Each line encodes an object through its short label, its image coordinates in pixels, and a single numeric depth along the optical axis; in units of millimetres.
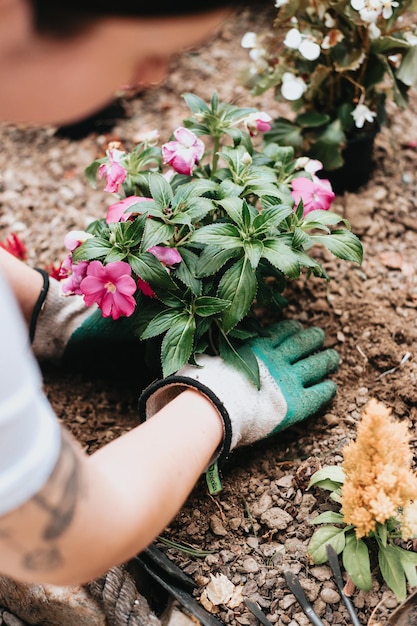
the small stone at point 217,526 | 1488
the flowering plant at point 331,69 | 1786
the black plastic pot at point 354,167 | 1991
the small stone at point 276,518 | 1472
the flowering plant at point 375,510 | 1202
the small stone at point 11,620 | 1437
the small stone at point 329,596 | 1354
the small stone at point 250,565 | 1425
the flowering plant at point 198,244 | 1391
